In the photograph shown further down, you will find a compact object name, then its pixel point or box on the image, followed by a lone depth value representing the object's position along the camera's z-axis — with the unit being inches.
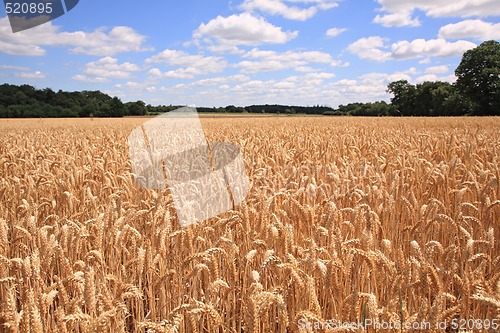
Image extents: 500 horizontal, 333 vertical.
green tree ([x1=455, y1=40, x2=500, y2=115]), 2009.1
